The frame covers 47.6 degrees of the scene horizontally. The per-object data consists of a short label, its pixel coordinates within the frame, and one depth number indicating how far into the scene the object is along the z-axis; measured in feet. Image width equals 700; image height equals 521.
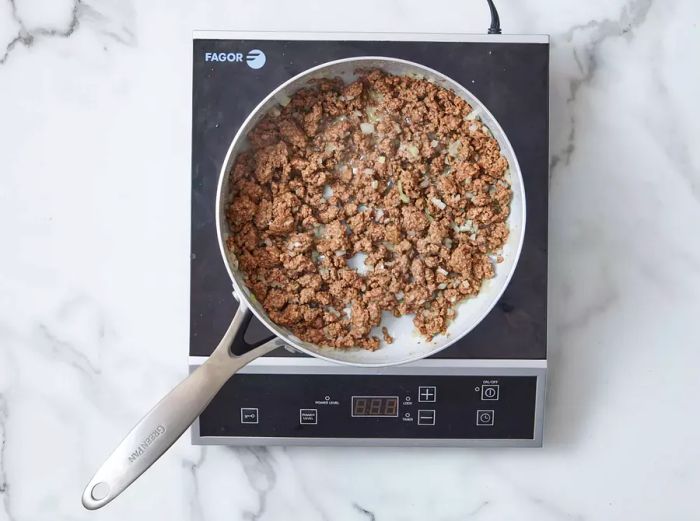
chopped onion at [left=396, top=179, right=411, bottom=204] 2.99
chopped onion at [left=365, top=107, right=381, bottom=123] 3.04
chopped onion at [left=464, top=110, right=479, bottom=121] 2.97
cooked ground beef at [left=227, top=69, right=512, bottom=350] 2.97
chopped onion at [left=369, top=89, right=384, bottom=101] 3.03
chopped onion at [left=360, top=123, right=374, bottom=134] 3.02
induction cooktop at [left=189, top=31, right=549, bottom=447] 3.11
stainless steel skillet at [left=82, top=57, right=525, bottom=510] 2.66
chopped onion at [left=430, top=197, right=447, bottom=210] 2.99
